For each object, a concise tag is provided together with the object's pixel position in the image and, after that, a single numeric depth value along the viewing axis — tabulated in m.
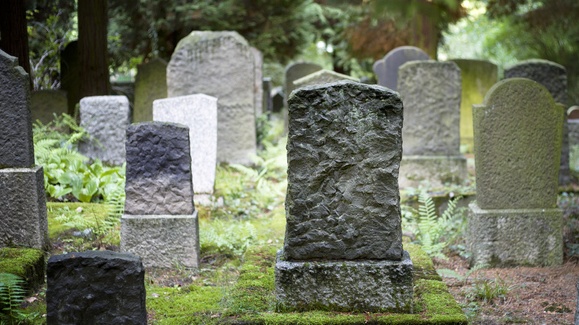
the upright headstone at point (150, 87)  12.23
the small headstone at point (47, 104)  11.38
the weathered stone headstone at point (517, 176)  6.51
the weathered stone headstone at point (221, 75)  10.65
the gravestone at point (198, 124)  8.70
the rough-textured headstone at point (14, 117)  5.92
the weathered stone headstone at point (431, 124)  9.80
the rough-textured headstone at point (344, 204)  4.33
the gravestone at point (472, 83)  13.90
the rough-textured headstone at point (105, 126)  9.59
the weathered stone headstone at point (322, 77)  9.84
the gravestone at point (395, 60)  13.16
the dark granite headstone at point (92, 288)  3.85
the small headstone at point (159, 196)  6.32
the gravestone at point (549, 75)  10.41
